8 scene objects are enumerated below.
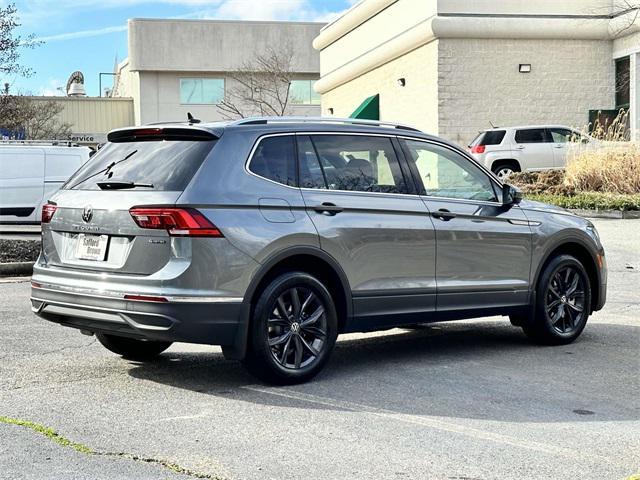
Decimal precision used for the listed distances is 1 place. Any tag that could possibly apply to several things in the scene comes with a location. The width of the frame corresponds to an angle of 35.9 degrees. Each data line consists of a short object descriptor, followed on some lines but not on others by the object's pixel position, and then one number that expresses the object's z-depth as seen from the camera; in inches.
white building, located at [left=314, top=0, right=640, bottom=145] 1067.9
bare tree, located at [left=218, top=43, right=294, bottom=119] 2166.6
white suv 992.9
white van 804.6
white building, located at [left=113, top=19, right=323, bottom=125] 2255.2
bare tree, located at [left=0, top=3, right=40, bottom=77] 625.0
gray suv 251.3
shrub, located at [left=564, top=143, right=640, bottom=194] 852.0
